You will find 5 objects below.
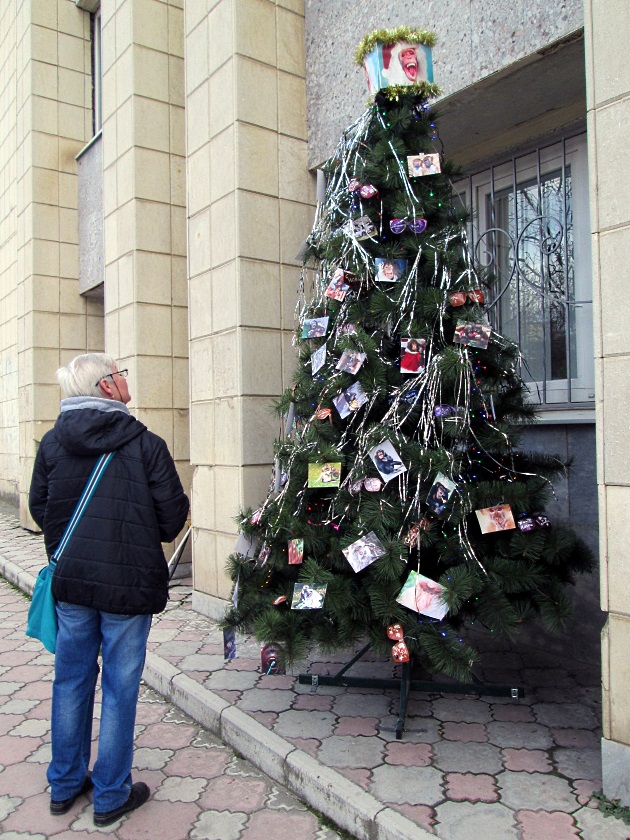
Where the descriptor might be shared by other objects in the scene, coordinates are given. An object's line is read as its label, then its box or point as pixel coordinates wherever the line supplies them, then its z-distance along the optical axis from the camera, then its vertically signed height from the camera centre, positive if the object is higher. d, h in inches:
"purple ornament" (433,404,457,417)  123.0 +1.6
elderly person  108.0 -23.1
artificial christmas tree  118.2 -5.4
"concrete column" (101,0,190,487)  246.7 +78.8
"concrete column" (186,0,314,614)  197.0 +54.7
